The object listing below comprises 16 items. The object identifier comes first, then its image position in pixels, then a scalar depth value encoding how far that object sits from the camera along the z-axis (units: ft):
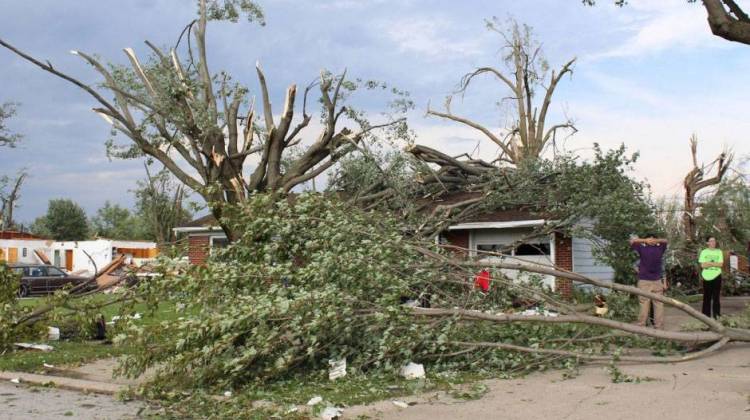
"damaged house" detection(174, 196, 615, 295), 56.88
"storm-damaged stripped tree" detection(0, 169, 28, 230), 205.08
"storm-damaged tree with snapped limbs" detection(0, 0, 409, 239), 53.31
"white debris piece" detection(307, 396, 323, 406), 20.80
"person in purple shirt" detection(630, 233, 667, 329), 34.63
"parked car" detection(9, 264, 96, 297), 88.53
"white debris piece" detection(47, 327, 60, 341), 37.87
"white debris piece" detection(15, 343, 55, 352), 34.78
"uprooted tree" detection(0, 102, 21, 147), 139.98
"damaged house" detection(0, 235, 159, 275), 130.31
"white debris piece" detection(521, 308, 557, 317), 27.86
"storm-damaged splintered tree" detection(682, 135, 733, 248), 78.18
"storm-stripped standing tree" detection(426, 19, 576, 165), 99.60
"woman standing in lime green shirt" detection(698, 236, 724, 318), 38.01
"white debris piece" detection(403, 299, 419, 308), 25.85
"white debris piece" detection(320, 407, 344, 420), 19.43
